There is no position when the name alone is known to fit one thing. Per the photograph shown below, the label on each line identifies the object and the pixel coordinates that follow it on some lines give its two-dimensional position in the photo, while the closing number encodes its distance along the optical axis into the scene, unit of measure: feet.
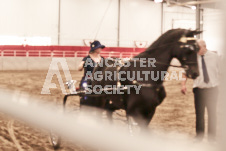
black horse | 20.12
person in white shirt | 22.63
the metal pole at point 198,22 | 97.05
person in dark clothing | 24.27
